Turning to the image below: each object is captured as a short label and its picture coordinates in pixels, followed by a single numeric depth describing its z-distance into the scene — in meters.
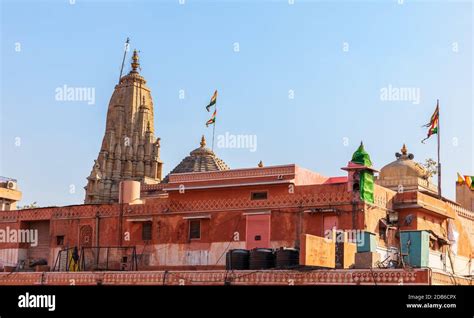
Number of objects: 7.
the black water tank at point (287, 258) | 28.88
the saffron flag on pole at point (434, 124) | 38.25
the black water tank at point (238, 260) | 30.11
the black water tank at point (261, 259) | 29.41
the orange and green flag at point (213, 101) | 44.50
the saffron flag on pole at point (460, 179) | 38.97
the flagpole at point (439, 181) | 36.89
